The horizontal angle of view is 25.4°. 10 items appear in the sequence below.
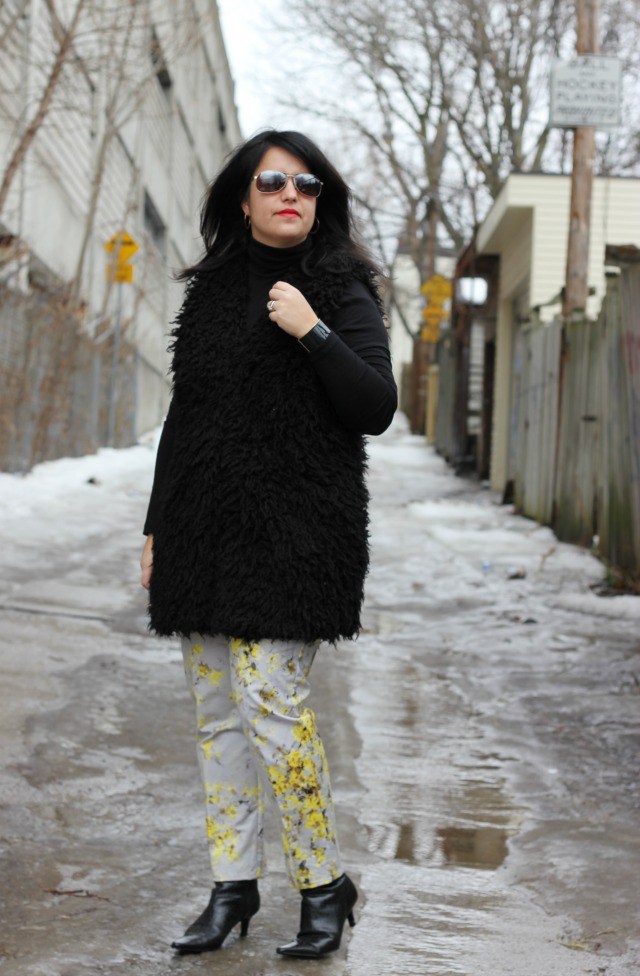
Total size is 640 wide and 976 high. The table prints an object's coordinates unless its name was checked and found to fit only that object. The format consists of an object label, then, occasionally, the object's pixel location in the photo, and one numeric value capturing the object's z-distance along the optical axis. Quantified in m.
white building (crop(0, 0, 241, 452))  14.64
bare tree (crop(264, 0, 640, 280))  30.03
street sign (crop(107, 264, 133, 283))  18.22
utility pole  14.09
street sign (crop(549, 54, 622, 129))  12.80
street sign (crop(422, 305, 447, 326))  30.34
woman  3.13
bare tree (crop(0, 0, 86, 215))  12.47
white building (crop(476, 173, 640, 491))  18.12
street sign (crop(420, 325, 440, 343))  33.76
